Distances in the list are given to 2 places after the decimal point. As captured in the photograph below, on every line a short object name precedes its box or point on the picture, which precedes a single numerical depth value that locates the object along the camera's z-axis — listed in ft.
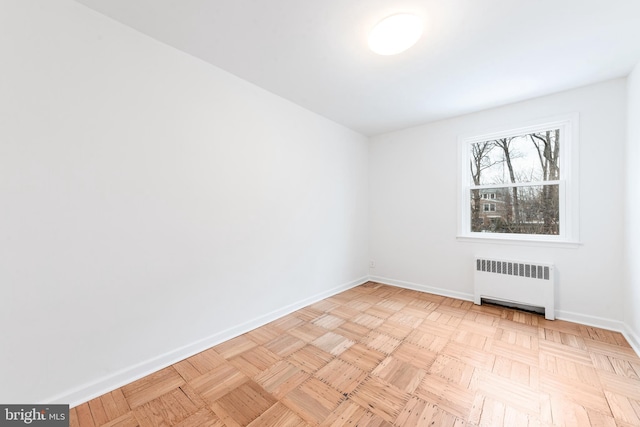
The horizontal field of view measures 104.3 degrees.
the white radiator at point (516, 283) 9.09
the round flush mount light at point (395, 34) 5.64
